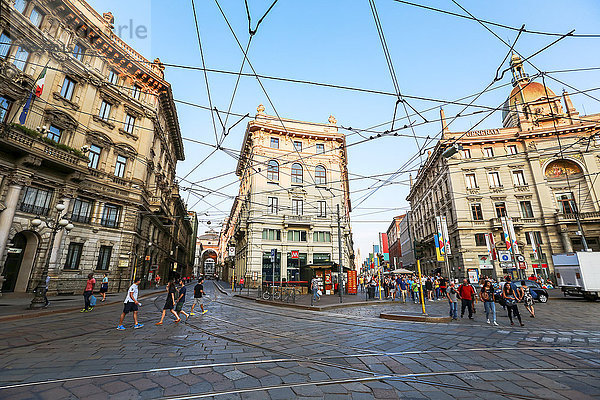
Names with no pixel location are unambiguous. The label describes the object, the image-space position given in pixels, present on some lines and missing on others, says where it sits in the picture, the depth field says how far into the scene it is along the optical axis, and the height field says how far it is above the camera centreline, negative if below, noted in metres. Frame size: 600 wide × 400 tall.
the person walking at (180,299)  9.68 -0.98
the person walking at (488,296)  9.45 -0.71
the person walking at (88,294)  11.45 -0.98
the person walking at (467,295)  10.33 -0.77
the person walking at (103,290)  15.32 -1.05
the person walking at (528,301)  10.97 -0.99
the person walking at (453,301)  9.84 -0.95
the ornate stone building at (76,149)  14.82 +8.04
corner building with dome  29.50 +9.44
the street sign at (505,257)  17.21 +1.19
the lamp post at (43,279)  10.92 -0.35
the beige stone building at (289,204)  28.36 +7.60
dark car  16.47 -1.06
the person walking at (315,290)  16.98 -1.02
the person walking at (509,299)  9.16 -0.78
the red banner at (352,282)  22.97 -0.67
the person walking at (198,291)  11.50 -0.80
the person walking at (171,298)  9.25 -0.90
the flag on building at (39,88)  15.51 +10.23
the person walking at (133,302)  8.26 -0.92
